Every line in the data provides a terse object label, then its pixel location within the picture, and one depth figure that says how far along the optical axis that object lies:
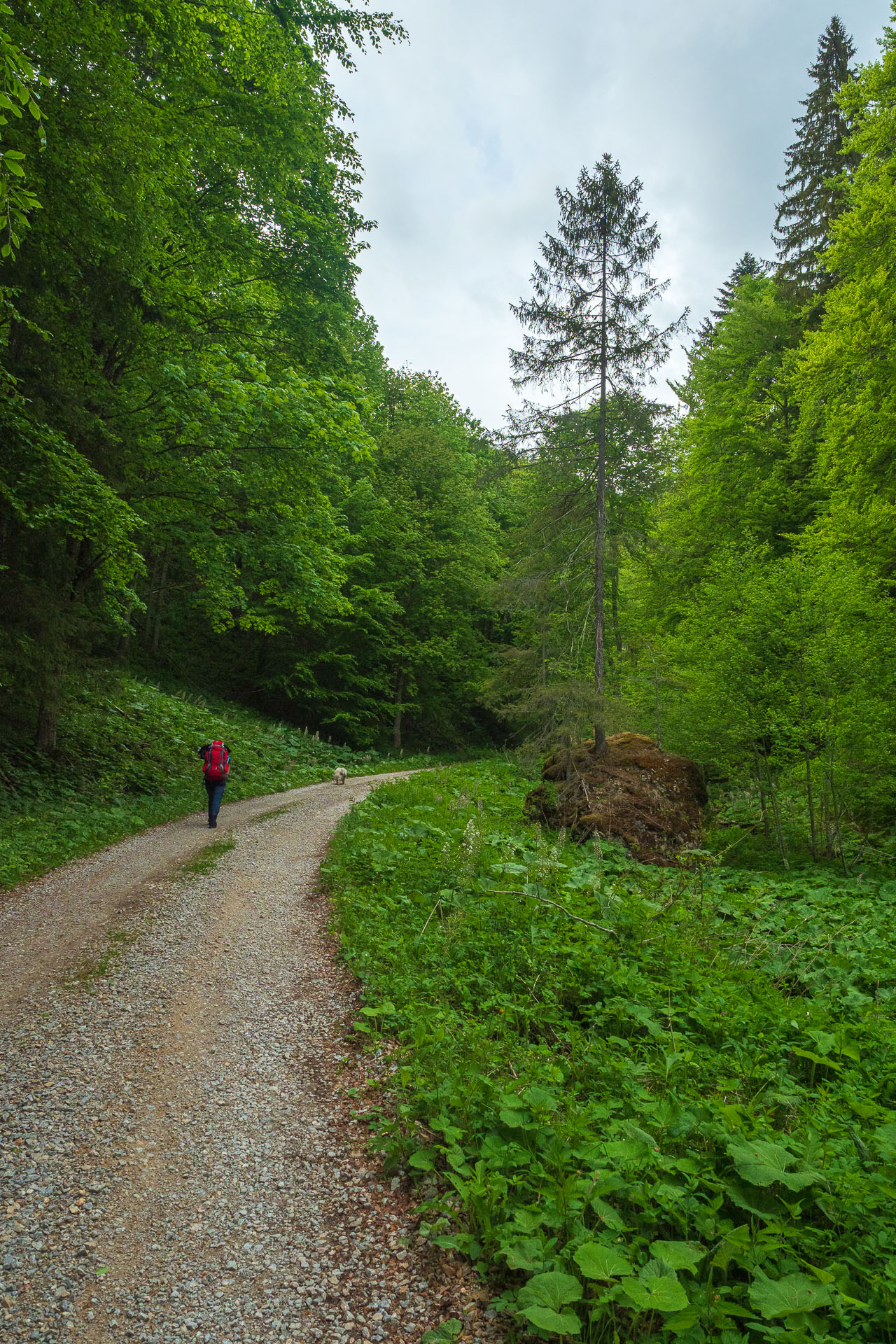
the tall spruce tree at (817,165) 19.77
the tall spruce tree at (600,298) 12.23
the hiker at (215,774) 11.22
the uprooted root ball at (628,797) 10.38
